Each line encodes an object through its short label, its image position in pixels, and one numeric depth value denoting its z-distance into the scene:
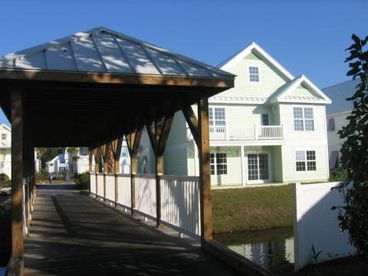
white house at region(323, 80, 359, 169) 44.10
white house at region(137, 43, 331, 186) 31.59
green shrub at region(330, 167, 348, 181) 4.93
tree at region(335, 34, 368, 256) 4.00
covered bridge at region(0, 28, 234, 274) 7.18
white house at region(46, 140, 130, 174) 58.11
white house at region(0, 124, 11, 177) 66.25
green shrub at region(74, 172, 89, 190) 39.06
